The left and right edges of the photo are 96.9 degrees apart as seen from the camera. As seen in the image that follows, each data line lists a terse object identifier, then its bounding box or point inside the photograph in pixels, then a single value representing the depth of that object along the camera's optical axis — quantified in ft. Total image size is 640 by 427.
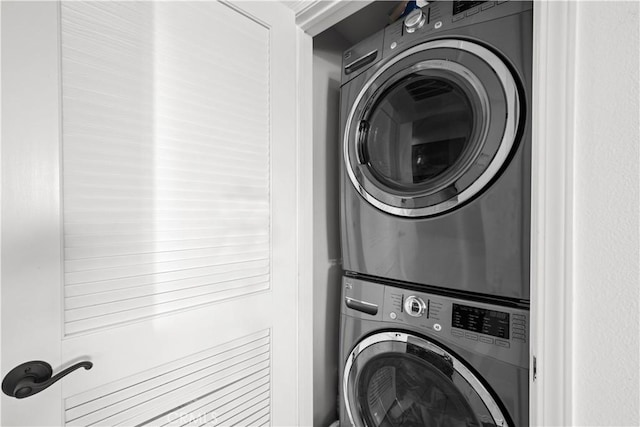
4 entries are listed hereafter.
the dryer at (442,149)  2.61
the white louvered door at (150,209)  2.07
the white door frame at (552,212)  1.84
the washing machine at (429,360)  2.64
